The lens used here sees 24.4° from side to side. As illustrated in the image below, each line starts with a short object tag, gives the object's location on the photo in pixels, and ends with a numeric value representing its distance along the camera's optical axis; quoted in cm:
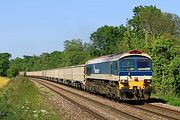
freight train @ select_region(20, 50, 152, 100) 2577
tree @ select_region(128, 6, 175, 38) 8706
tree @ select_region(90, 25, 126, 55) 13038
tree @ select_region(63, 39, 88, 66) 13298
